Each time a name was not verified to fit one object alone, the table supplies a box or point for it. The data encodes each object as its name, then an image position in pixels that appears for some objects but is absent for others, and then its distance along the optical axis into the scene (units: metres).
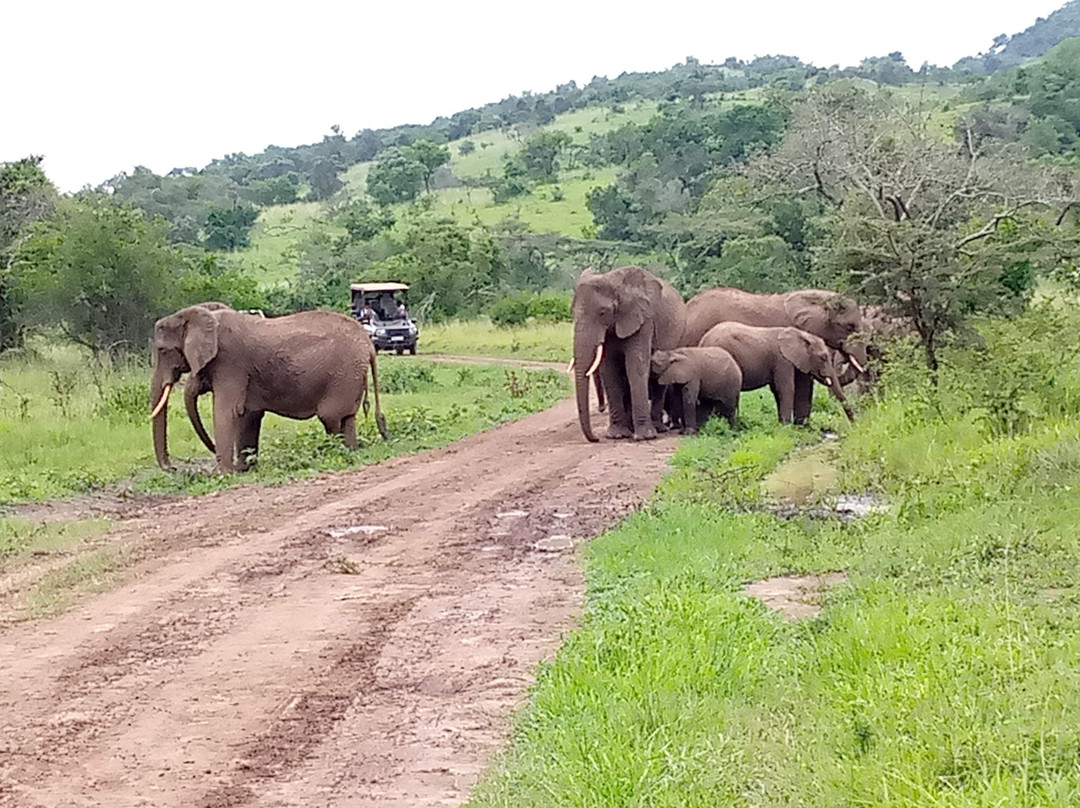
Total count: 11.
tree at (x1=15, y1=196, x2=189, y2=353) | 30.48
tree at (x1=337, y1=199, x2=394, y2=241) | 72.50
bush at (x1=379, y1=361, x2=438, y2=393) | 29.55
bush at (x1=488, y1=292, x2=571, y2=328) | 48.12
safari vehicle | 42.28
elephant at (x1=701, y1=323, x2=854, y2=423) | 19.72
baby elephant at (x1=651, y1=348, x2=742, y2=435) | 19.20
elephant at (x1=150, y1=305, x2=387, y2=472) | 17.47
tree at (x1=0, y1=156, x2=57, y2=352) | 33.53
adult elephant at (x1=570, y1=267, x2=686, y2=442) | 19.30
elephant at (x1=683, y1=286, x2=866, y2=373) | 21.30
